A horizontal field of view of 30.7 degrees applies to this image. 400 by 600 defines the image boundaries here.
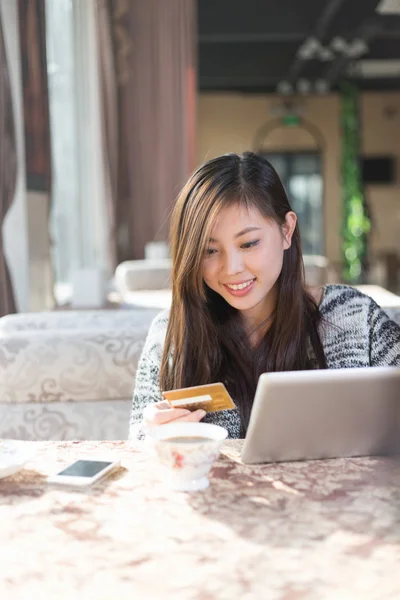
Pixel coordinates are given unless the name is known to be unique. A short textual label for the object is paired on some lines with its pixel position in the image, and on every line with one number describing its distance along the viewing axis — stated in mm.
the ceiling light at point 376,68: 11602
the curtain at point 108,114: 6359
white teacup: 1012
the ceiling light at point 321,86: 12219
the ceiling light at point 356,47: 9477
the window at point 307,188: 14109
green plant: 11133
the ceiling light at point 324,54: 9695
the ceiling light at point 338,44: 9453
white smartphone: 1050
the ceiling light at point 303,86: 12289
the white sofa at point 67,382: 2012
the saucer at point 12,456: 1091
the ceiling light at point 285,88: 12430
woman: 1501
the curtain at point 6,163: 2979
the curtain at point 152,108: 7141
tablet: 1058
